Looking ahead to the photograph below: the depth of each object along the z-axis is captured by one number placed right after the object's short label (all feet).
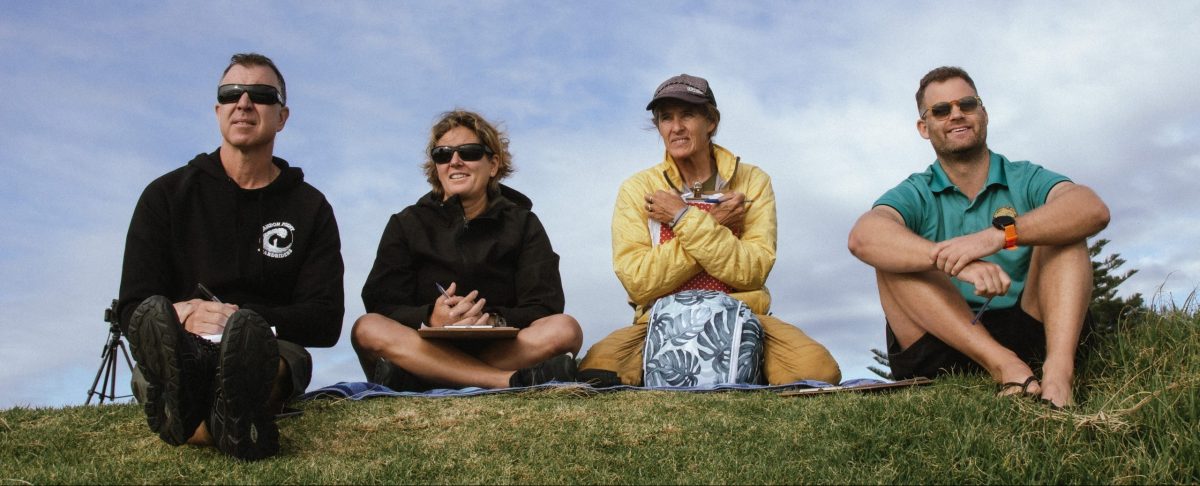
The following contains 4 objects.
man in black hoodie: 19.65
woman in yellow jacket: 23.32
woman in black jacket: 23.21
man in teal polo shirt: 19.16
